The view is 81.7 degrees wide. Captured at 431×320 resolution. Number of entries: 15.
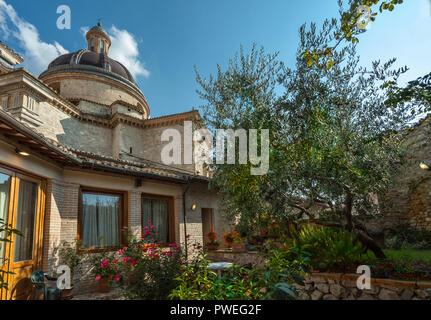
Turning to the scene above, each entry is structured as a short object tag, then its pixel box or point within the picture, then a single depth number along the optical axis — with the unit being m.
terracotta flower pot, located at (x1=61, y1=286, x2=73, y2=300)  5.53
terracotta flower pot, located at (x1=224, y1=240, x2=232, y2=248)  10.65
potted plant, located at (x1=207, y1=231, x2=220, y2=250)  10.69
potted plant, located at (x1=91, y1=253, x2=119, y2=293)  6.27
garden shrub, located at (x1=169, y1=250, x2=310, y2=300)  2.28
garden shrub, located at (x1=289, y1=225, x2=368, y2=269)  5.02
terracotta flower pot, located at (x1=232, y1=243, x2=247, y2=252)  10.04
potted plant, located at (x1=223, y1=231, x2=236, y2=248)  10.67
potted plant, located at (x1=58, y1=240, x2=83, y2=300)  6.14
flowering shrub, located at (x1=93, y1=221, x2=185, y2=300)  4.89
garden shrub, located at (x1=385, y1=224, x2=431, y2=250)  8.84
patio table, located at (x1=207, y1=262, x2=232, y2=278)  5.82
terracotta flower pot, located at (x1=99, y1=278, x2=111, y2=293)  6.56
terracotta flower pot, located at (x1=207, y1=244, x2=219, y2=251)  10.67
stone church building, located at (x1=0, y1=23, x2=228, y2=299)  4.92
